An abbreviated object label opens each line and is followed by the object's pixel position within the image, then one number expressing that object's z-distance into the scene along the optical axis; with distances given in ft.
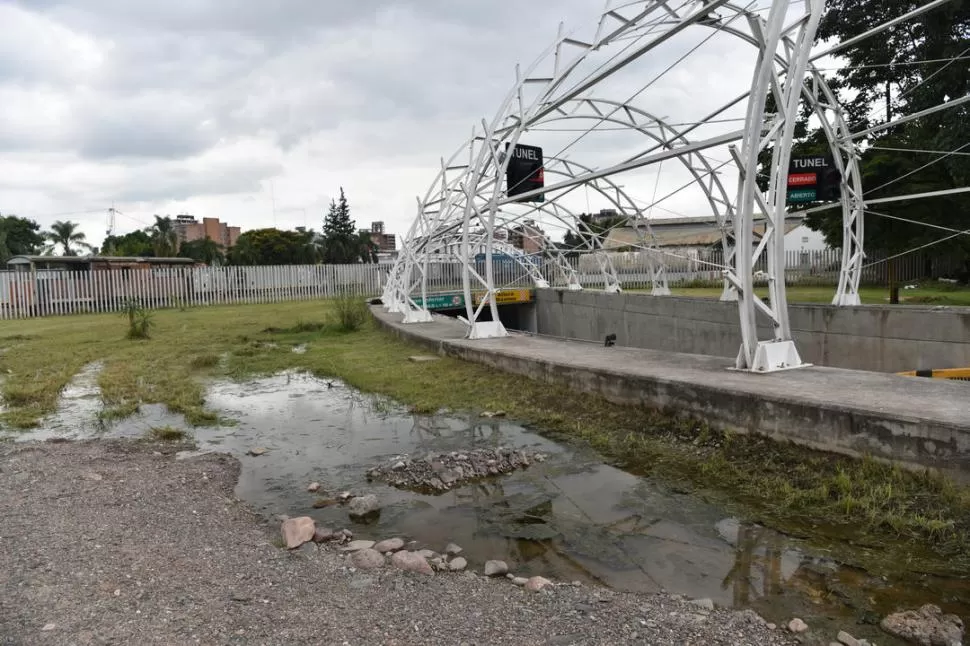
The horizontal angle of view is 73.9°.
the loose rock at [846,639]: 10.40
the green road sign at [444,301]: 76.33
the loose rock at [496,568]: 13.16
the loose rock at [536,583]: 12.35
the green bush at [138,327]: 53.62
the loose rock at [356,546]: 14.38
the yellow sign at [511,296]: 83.43
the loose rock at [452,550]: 14.35
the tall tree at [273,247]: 205.44
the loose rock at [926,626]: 10.57
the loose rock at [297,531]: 14.55
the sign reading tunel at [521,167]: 40.93
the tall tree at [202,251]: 192.65
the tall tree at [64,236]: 201.16
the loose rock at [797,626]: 10.80
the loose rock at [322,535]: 14.94
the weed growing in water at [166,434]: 24.22
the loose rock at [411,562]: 13.24
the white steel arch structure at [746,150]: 24.63
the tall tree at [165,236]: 188.85
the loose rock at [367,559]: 13.48
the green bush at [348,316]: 59.57
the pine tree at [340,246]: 194.08
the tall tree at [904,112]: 49.90
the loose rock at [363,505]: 16.67
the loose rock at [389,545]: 14.38
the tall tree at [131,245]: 204.51
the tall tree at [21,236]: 202.43
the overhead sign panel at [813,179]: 39.52
